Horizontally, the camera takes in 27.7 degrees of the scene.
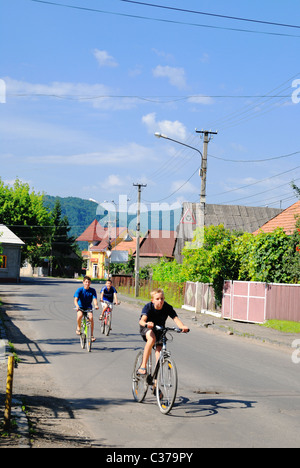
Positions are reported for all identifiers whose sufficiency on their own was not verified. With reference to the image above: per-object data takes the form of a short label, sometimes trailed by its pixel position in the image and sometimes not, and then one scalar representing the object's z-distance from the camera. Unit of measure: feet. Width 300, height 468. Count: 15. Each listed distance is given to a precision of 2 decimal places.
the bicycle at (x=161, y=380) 25.02
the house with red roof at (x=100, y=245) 323.57
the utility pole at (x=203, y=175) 83.18
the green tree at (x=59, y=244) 349.20
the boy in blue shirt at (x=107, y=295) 58.44
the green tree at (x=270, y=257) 75.42
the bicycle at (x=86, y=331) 45.46
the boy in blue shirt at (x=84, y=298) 45.65
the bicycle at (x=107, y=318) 57.67
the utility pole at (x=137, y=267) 144.15
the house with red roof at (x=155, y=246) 249.18
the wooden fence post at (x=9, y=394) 20.62
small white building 200.15
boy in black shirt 26.89
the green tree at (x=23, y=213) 224.53
